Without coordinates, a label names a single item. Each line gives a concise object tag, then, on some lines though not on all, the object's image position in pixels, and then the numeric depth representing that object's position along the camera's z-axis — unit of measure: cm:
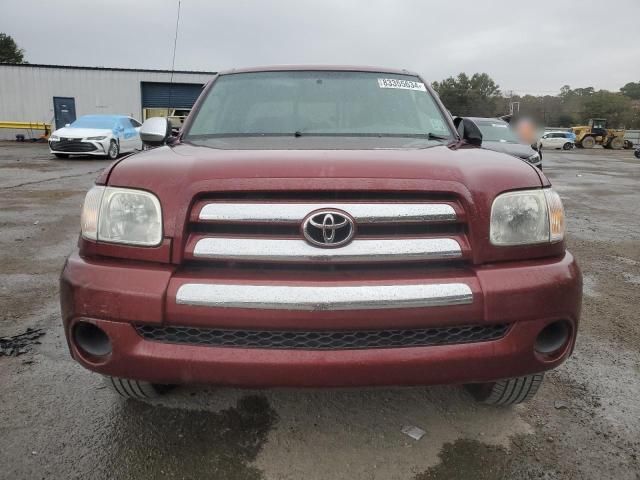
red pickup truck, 171
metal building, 2998
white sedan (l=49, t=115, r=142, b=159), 1617
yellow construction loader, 3991
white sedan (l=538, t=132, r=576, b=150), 3753
